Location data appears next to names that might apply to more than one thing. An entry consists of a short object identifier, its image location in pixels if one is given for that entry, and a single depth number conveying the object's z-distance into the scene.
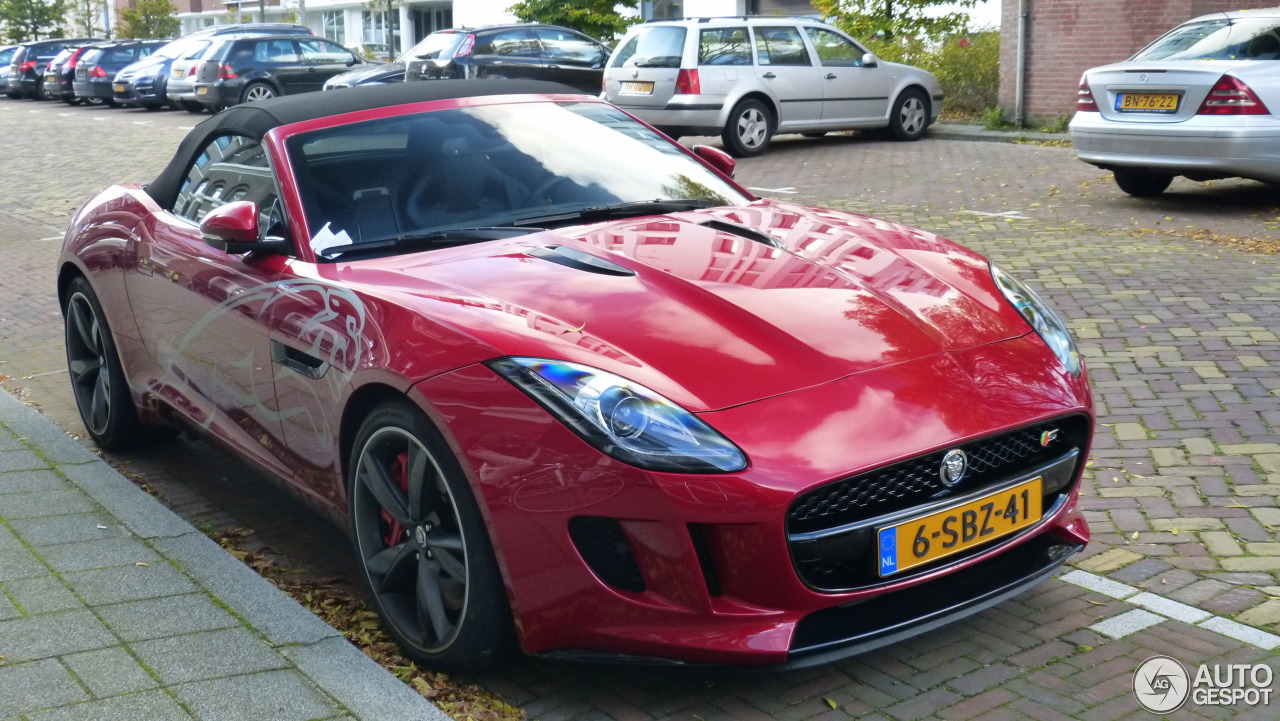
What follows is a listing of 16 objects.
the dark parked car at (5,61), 41.50
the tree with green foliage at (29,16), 61.03
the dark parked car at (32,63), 38.88
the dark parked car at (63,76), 35.00
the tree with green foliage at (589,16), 31.86
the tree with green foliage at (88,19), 63.19
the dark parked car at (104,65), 32.22
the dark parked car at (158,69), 28.73
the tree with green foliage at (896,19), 22.59
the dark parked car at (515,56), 22.23
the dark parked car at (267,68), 26.70
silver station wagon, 15.77
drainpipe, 17.81
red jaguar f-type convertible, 2.96
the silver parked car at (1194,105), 9.98
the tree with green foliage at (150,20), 52.91
